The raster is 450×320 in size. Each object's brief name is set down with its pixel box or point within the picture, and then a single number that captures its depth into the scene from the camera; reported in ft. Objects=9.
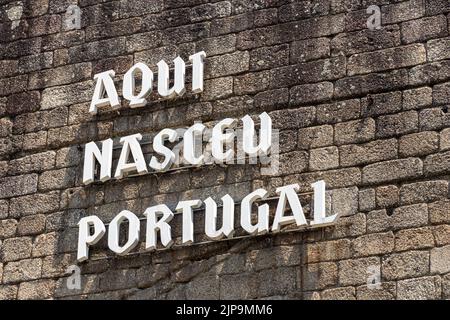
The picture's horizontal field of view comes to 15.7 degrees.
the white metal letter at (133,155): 42.29
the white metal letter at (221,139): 41.45
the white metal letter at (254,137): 41.19
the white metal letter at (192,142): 41.81
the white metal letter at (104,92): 43.57
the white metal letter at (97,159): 42.73
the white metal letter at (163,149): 42.06
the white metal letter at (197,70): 42.70
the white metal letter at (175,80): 42.86
